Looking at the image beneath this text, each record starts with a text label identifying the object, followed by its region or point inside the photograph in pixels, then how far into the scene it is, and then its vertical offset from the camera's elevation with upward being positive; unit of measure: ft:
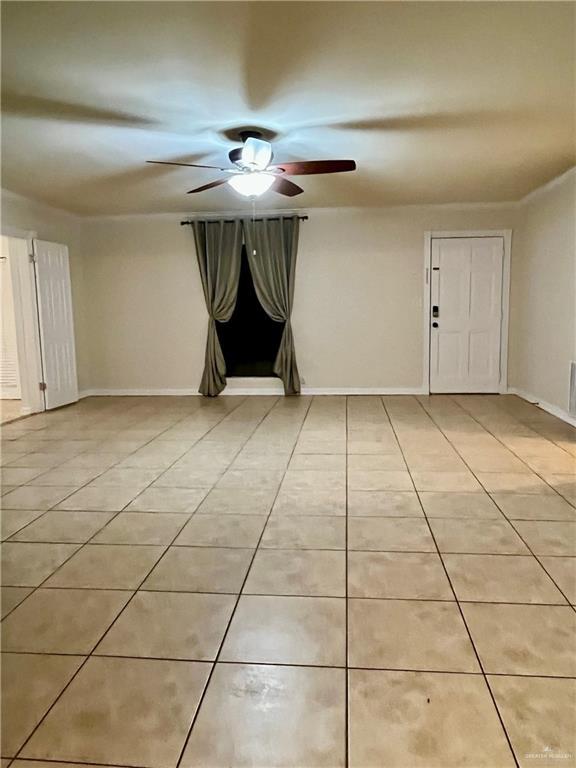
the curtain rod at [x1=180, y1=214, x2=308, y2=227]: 21.57 +3.79
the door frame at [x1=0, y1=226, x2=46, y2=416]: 18.81 -0.34
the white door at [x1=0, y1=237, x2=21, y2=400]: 22.63 -1.96
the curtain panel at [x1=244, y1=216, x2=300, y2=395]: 21.68 +1.93
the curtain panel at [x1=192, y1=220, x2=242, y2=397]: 21.86 +1.77
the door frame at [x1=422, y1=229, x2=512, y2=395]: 21.30 +0.67
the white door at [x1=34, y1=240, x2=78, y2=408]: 19.48 -0.28
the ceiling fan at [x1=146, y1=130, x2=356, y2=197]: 11.57 +3.26
